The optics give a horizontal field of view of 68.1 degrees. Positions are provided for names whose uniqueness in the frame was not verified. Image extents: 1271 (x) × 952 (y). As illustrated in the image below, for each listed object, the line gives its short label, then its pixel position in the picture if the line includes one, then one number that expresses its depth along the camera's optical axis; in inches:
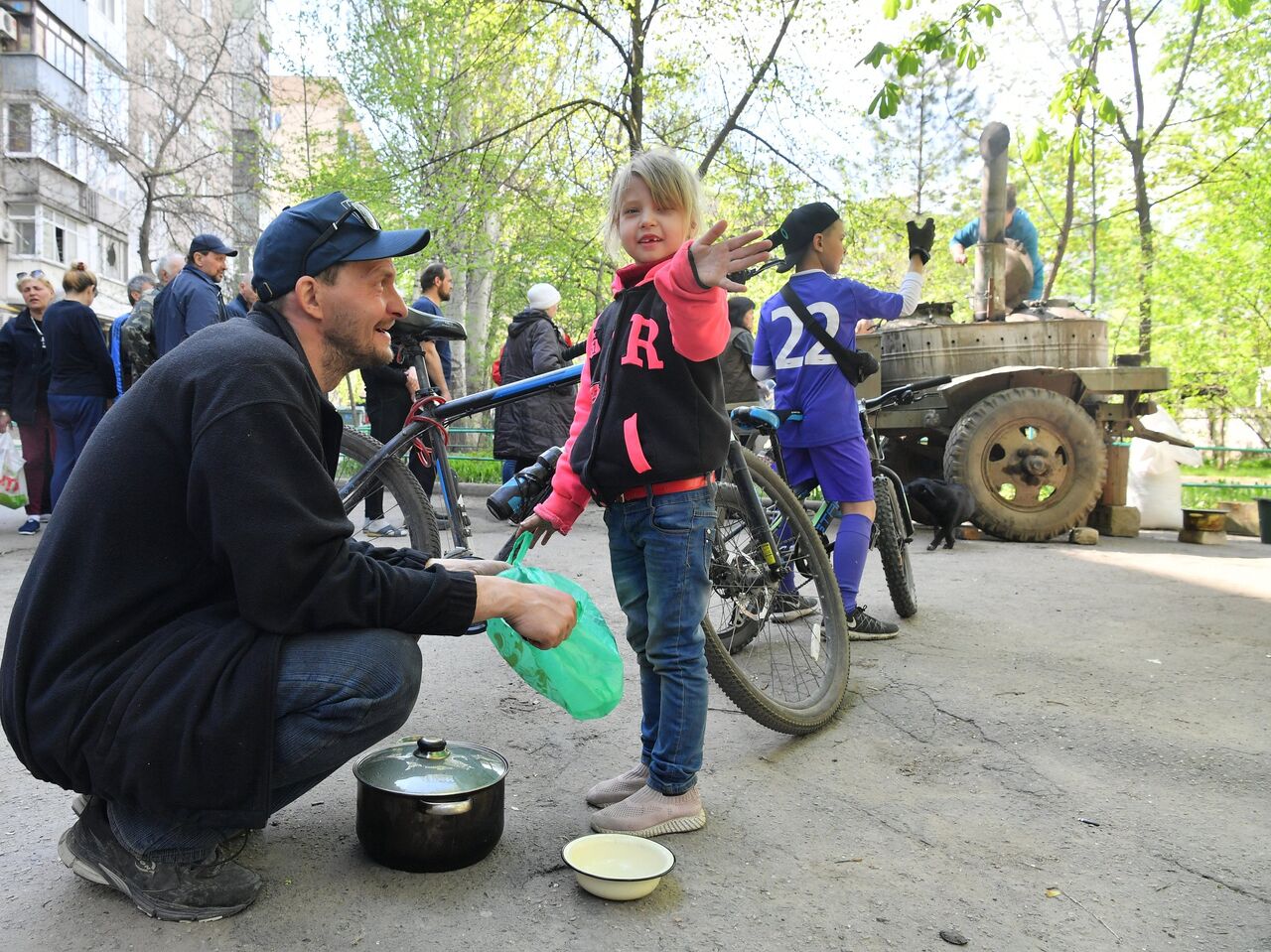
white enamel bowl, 81.2
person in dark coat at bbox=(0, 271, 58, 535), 315.3
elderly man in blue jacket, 227.9
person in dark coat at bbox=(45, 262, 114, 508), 282.5
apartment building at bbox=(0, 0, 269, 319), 823.7
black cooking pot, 84.4
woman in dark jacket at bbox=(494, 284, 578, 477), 280.2
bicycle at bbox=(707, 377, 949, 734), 132.0
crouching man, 70.5
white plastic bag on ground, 356.2
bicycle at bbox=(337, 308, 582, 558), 160.4
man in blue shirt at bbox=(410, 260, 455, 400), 254.4
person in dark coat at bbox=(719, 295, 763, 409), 311.6
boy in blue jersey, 167.2
